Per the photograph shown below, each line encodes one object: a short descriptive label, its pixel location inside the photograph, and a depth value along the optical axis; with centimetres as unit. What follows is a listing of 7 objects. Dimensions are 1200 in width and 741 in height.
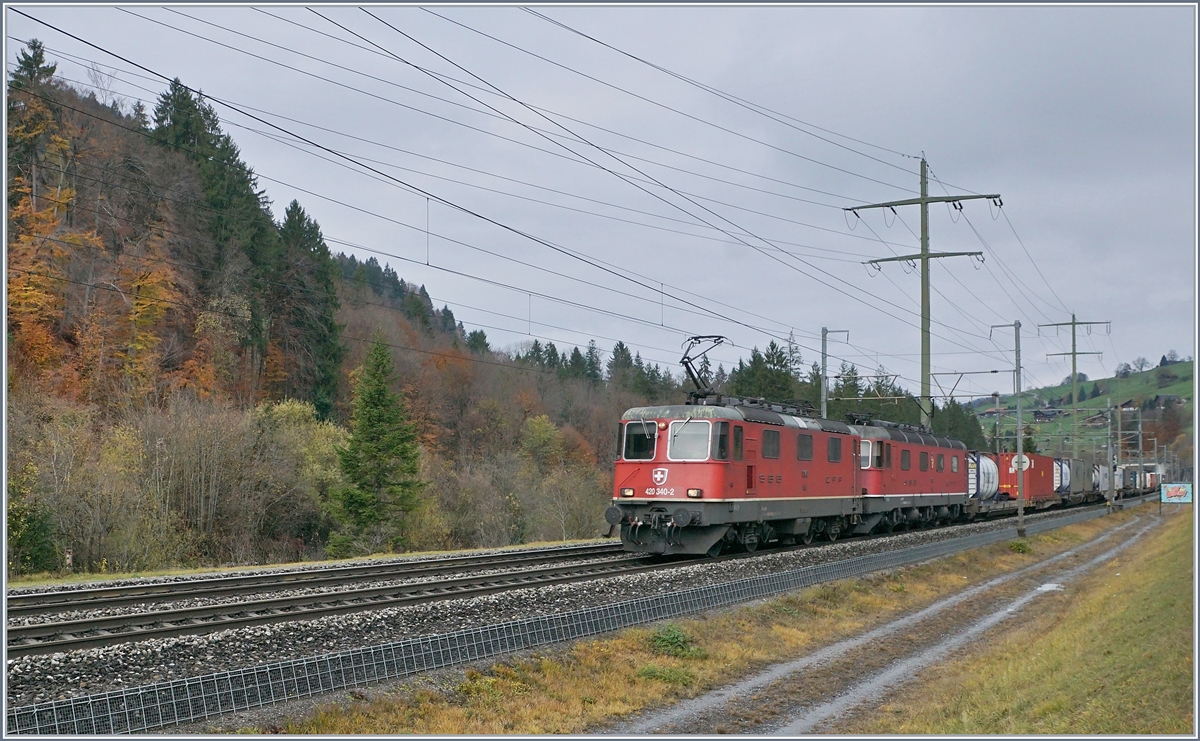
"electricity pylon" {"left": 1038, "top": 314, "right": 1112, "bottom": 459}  5165
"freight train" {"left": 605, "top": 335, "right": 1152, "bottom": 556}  2080
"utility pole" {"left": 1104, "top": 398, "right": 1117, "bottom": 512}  6080
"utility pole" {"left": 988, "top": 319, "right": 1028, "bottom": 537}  3472
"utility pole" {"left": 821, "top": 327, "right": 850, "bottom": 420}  3451
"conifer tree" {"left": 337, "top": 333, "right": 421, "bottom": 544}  4050
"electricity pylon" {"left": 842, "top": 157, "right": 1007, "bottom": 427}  3350
